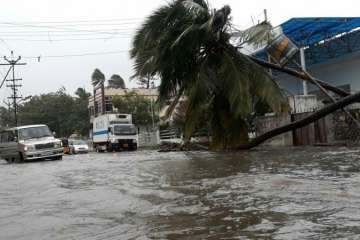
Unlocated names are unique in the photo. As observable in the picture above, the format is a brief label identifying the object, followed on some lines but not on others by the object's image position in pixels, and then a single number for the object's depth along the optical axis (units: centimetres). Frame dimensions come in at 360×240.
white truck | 3894
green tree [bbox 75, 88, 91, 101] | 8495
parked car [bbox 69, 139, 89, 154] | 4194
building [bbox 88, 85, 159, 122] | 6125
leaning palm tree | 1856
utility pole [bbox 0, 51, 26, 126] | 6331
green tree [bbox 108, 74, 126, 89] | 9689
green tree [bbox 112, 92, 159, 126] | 5278
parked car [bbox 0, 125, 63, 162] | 2497
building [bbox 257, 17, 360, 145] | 2228
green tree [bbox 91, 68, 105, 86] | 9610
